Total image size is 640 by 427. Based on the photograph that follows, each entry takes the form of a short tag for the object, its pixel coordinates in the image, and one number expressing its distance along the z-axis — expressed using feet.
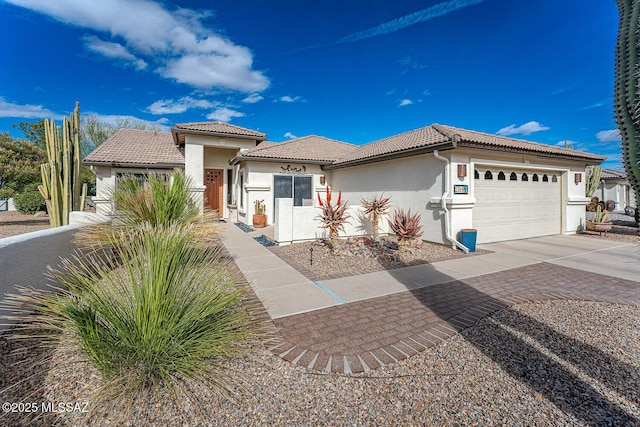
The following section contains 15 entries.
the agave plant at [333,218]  27.99
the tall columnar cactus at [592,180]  65.65
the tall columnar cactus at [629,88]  9.16
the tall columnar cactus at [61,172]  27.14
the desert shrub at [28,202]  45.55
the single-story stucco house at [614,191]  86.94
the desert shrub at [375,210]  29.60
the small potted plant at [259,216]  42.50
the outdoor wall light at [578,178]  39.11
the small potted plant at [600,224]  37.45
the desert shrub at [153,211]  14.62
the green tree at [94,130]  99.19
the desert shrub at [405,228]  27.55
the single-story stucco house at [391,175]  29.91
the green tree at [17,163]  72.74
